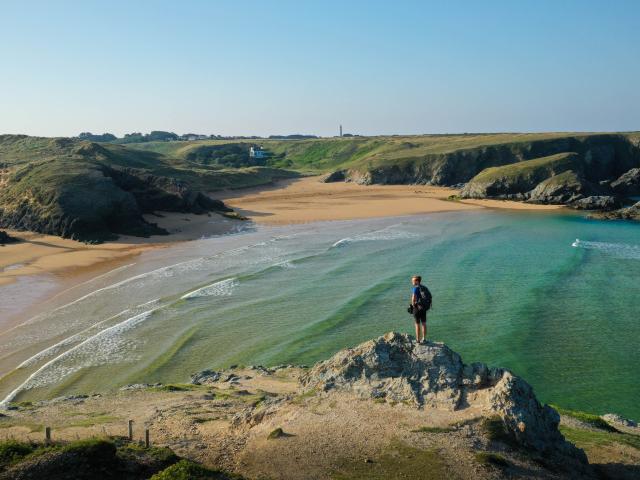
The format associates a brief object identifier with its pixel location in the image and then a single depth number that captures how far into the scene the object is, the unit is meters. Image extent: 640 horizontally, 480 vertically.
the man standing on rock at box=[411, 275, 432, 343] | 14.27
